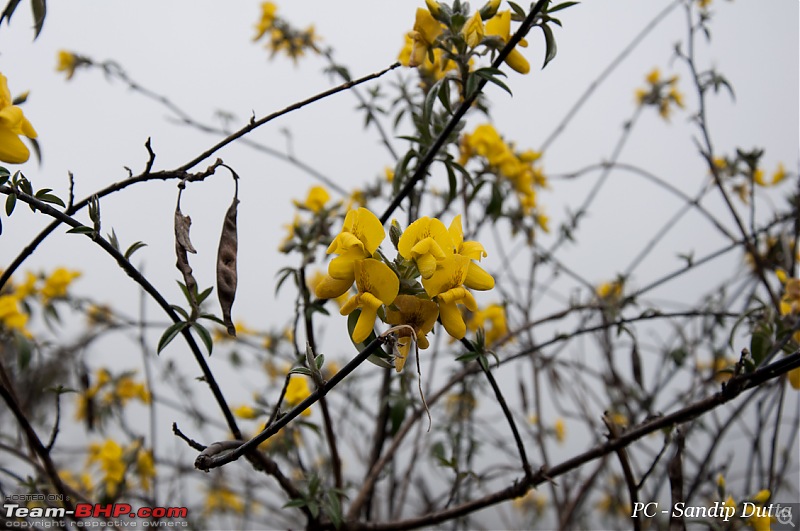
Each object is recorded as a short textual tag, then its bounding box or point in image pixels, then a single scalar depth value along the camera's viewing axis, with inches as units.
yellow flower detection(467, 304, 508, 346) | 56.9
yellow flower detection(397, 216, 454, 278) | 17.7
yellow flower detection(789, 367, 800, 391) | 28.0
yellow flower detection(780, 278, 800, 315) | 30.9
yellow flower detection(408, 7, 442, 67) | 28.8
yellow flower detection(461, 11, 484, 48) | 27.1
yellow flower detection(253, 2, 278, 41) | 65.9
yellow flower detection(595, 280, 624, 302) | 56.0
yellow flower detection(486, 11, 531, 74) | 28.4
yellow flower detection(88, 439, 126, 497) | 52.4
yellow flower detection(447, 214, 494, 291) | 19.6
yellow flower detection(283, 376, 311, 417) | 39.1
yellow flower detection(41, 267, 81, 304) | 56.1
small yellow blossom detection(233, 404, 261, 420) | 37.3
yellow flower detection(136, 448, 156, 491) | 53.8
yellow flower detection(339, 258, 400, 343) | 17.7
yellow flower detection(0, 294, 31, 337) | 41.6
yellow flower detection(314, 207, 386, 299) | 18.8
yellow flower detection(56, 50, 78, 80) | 64.4
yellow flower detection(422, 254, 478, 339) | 17.8
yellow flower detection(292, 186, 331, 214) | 42.2
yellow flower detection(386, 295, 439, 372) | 17.9
